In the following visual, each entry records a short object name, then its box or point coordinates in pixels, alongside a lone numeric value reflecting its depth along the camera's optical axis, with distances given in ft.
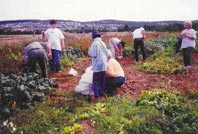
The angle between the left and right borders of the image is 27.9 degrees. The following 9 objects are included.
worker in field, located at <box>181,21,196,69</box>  37.96
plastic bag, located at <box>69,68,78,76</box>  36.52
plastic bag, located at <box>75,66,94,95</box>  27.91
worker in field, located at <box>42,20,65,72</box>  36.73
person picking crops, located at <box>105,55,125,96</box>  28.09
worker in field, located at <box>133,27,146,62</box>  47.71
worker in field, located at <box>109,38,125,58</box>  41.93
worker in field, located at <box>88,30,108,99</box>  26.50
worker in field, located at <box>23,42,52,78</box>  29.96
